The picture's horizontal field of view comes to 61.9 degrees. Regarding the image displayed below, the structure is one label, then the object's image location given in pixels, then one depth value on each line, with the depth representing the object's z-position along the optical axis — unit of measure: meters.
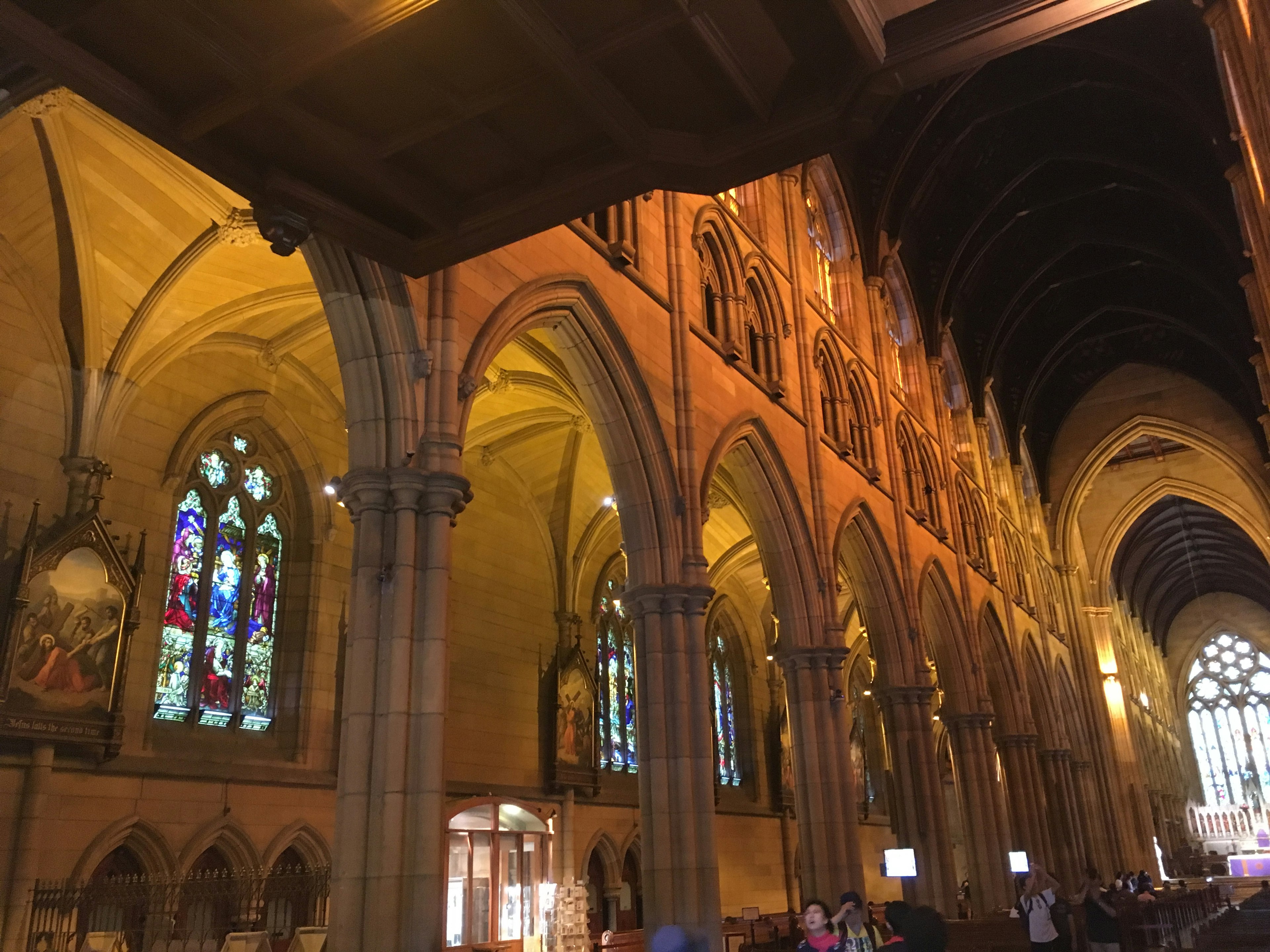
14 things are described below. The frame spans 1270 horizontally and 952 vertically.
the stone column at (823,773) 13.22
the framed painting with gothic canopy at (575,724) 17.88
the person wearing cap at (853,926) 4.78
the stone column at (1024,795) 24.11
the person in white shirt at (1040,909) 8.33
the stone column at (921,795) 17.08
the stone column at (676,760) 10.00
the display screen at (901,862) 15.19
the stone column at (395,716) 6.90
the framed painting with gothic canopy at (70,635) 10.70
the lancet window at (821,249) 18.97
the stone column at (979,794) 20.55
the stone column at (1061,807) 27.41
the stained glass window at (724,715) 23.31
